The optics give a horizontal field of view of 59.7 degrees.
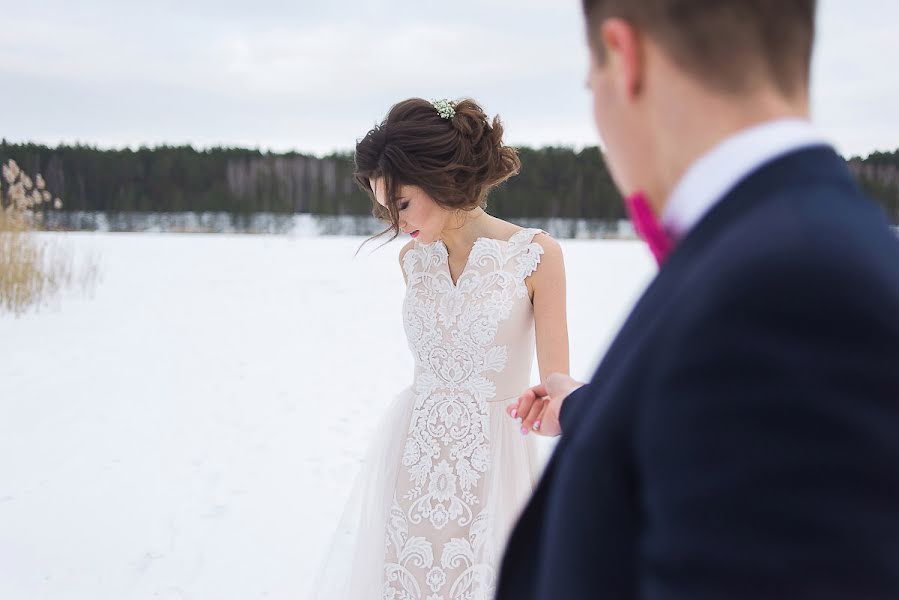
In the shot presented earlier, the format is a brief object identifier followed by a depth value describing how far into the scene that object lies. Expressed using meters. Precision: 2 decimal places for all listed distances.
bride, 2.52
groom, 0.58
